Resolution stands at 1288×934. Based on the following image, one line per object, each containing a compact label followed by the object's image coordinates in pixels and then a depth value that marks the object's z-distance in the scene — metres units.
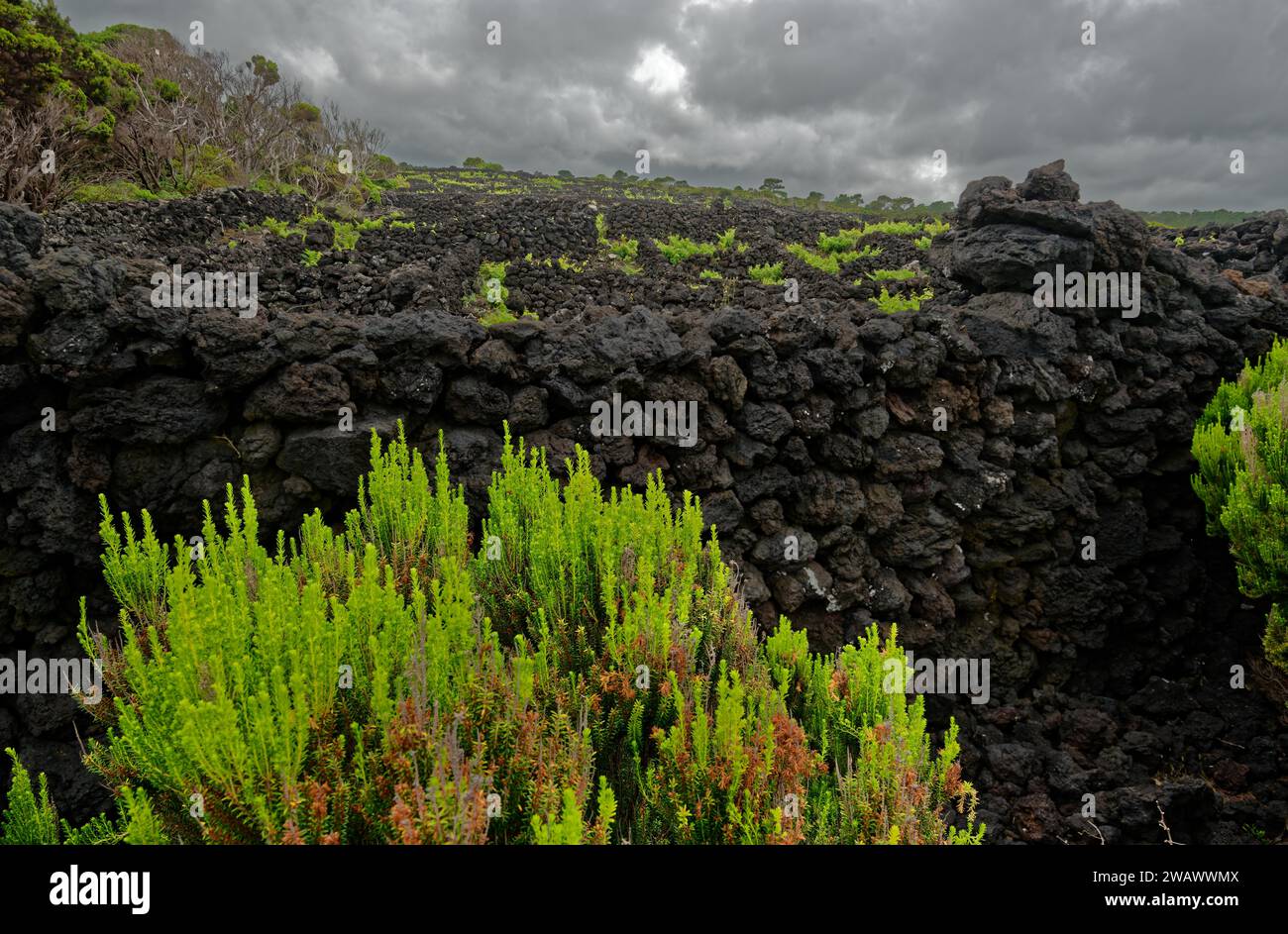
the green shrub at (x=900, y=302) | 8.79
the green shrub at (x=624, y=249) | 11.70
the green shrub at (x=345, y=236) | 10.59
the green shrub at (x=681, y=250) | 12.16
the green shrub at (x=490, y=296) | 8.14
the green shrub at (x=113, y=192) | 11.27
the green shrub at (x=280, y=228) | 10.63
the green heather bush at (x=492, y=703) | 1.91
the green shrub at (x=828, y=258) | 11.65
